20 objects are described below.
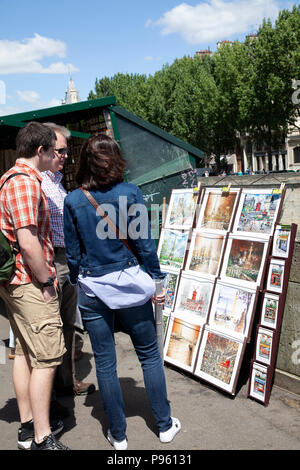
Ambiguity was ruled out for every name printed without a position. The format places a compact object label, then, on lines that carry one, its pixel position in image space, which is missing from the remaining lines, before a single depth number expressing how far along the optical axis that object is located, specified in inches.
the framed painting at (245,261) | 133.4
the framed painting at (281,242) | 127.6
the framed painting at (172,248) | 164.9
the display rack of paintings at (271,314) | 127.0
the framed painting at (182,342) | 147.8
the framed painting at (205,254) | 148.6
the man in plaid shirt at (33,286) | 98.0
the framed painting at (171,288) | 162.2
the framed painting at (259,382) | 126.0
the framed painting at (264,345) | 128.1
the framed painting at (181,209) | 167.6
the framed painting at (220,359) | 133.0
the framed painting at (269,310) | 128.2
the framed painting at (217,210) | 148.6
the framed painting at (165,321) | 161.3
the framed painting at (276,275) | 127.9
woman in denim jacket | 99.6
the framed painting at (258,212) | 134.3
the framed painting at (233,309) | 133.7
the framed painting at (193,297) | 148.2
